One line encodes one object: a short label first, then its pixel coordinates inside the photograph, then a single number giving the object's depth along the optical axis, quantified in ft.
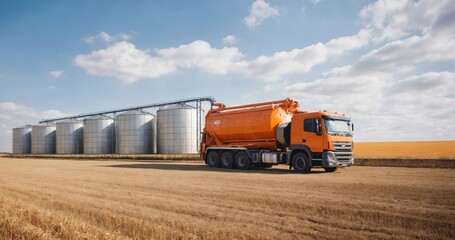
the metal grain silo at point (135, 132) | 167.53
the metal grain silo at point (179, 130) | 156.87
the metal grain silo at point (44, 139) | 220.57
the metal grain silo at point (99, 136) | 183.52
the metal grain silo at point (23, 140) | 241.35
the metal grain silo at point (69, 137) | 200.34
